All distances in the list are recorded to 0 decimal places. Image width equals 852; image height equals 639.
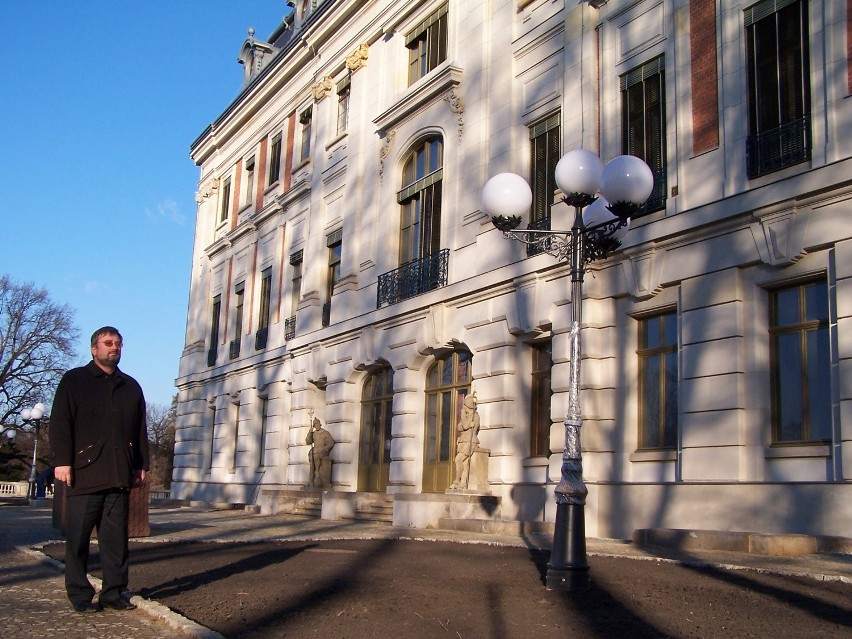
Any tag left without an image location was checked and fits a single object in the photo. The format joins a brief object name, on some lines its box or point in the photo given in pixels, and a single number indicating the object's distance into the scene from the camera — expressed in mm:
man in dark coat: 6730
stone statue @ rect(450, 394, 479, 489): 18594
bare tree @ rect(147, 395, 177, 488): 75500
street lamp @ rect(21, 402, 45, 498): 39219
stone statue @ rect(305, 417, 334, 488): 25000
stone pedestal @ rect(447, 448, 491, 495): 18375
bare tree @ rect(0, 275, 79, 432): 59750
